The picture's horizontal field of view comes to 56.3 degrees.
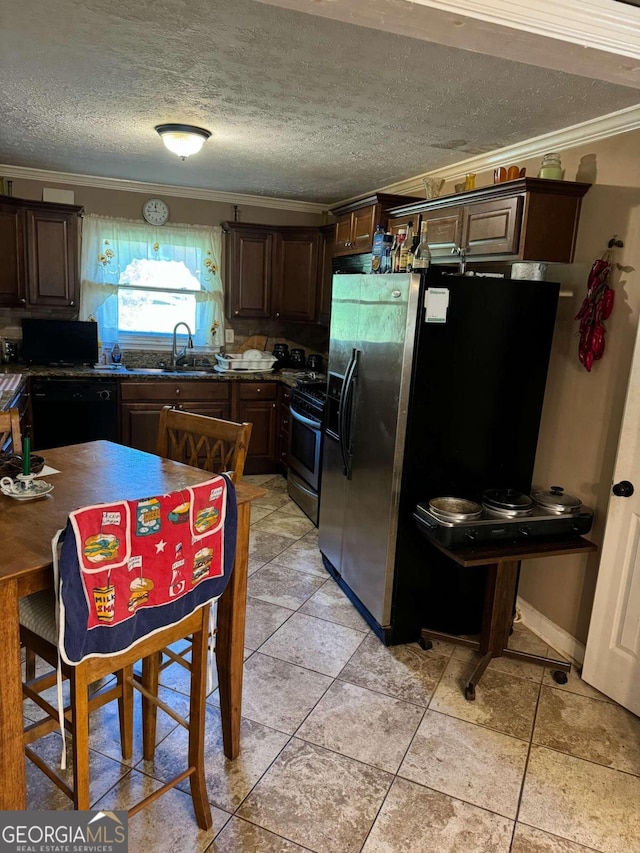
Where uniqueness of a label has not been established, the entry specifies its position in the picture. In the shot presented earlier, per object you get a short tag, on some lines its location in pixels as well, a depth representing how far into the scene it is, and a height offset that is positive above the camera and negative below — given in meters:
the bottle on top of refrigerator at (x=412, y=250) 2.72 +0.30
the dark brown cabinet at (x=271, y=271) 5.27 +0.30
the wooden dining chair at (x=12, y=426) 2.24 -0.51
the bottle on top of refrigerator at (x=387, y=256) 2.96 +0.28
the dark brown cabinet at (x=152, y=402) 4.84 -0.83
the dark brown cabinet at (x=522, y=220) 2.64 +0.46
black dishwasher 4.60 -0.90
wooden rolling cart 2.42 -1.16
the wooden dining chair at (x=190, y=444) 2.00 -0.54
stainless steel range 4.14 -0.96
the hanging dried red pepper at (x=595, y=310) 2.53 +0.07
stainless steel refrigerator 2.64 -0.44
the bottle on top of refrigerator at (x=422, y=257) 2.65 +0.26
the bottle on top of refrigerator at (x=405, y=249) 2.82 +0.30
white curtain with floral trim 5.11 +0.34
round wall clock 5.17 +0.74
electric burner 2.44 -0.84
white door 2.38 -1.05
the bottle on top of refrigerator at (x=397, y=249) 2.86 +0.31
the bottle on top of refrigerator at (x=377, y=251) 3.03 +0.31
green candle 1.83 -0.51
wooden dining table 1.42 -0.62
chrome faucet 5.35 -0.49
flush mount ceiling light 3.24 +0.88
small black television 4.81 -0.40
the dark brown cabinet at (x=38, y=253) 4.62 +0.29
